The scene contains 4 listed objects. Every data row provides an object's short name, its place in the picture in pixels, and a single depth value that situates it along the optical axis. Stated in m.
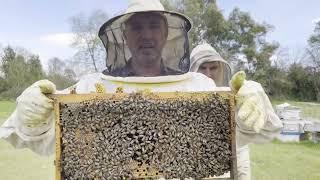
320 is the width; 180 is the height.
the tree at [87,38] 20.71
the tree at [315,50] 37.06
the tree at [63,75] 24.00
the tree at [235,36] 32.88
